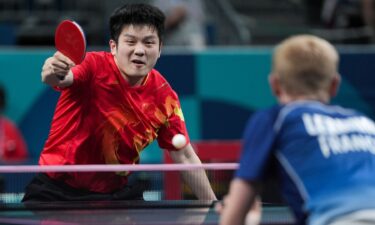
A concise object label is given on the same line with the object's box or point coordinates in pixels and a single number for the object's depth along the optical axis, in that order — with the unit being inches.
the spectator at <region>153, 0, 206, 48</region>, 718.9
